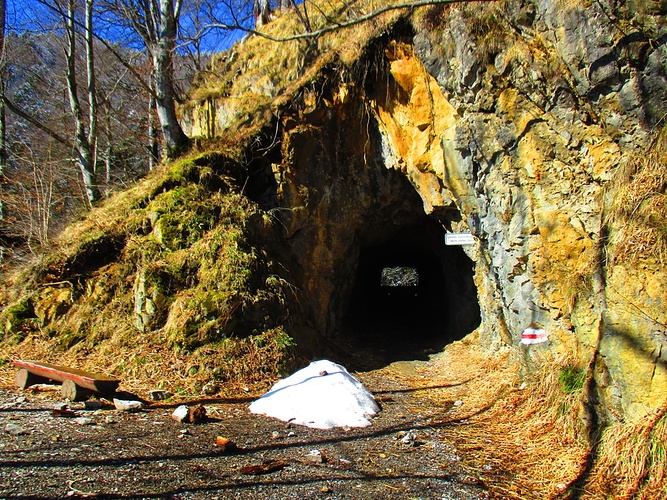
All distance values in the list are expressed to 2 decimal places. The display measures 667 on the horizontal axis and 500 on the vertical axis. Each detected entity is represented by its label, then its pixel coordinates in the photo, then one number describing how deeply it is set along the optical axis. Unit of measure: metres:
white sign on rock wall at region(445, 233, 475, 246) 6.98
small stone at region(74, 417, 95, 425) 3.86
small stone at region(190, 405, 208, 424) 4.25
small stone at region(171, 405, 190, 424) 4.22
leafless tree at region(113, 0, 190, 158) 8.41
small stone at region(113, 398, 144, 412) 4.32
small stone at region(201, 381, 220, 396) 5.35
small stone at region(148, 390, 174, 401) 4.92
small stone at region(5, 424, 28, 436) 3.47
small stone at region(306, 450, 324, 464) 3.51
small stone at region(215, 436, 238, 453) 3.57
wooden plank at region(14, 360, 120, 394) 4.45
